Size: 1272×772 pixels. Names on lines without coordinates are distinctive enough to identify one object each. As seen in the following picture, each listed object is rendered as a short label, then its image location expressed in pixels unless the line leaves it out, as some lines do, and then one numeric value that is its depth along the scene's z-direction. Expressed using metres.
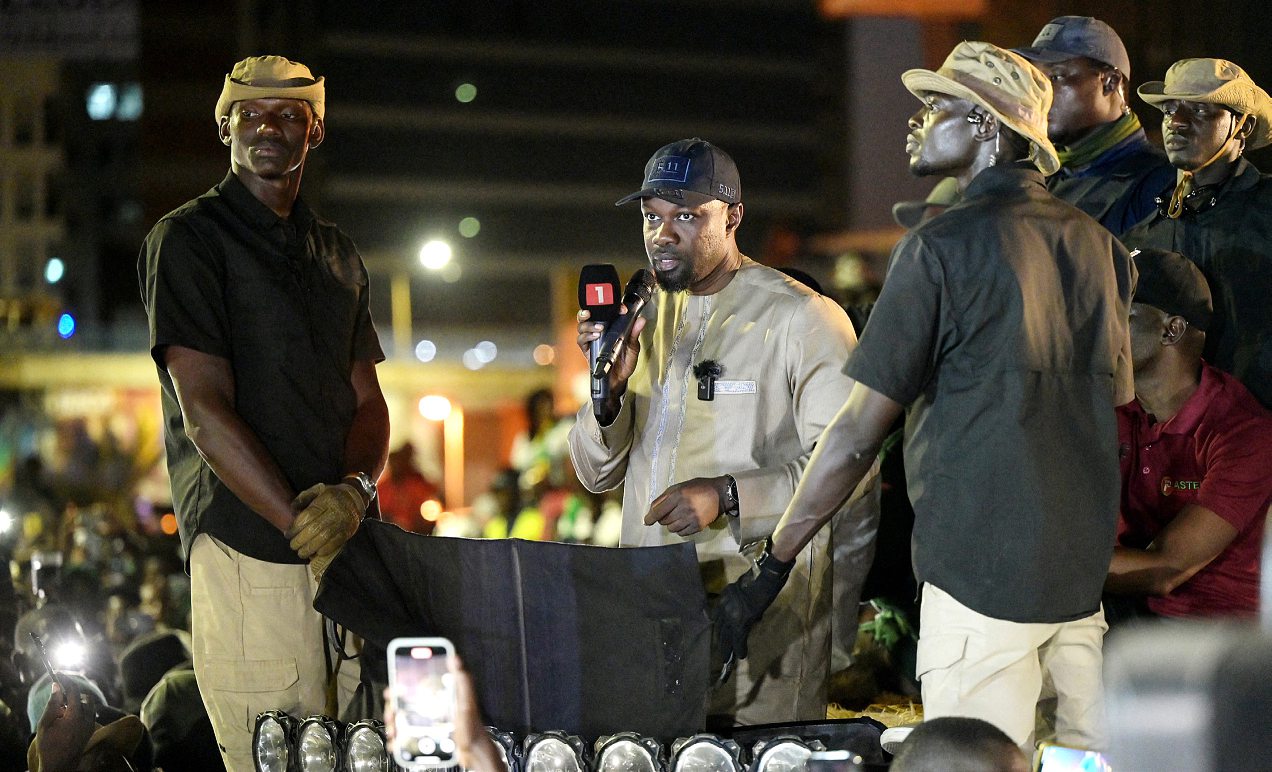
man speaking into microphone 9.54
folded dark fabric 8.57
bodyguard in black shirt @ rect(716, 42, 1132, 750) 7.30
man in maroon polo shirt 9.80
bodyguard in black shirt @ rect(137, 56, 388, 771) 9.82
